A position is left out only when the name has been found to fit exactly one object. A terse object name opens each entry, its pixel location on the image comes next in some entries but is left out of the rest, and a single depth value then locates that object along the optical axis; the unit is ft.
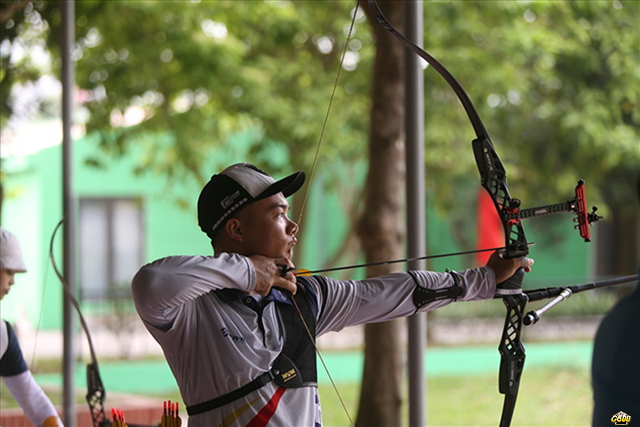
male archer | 17.09
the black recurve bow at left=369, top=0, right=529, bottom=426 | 17.87
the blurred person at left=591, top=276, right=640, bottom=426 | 17.51
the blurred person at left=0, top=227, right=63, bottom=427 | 19.95
